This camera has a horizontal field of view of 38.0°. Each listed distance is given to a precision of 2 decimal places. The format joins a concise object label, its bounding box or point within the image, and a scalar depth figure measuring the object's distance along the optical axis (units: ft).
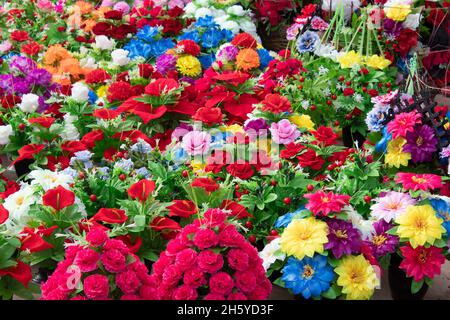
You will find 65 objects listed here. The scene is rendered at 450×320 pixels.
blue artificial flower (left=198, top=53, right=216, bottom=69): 11.24
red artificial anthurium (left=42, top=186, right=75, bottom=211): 6.09
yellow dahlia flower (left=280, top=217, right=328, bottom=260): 5.56
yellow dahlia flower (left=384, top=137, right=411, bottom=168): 7.17
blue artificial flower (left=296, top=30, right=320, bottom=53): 10.52
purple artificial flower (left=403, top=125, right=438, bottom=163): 7.04
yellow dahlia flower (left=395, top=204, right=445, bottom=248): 5.98
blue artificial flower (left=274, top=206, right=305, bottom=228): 6.11
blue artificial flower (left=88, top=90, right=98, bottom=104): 9.63
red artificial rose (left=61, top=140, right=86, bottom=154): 8.04
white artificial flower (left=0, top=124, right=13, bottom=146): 8.41
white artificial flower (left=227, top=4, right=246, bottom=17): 12.85
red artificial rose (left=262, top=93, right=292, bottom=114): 8.06
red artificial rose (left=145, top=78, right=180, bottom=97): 8.63
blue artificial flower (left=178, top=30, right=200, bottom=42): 11.77
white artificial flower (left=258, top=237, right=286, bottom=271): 5.87
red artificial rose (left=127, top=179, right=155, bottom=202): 6.15
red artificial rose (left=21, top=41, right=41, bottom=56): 11.63
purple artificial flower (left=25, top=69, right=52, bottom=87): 9.80
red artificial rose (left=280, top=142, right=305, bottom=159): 7.41
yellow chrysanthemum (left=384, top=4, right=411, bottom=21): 10.38
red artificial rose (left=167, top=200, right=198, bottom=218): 6.22
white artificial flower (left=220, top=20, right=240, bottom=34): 12.59
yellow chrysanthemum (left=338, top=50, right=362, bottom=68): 9.84
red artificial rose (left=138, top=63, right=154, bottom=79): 9.71
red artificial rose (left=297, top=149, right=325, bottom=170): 7.39
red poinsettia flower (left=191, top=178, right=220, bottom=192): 6.22
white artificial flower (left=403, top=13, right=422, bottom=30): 10.44
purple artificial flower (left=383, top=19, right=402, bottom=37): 10.48
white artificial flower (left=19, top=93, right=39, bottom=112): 8.75
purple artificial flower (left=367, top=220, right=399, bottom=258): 6.27
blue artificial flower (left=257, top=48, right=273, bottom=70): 11.17
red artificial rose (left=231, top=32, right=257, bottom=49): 10.83
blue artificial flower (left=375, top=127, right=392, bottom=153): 7.50
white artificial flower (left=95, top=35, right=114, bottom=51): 11.90
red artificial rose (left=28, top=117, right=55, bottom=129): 8.07
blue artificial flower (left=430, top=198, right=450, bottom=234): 6.23
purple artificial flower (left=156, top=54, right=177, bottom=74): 10.37
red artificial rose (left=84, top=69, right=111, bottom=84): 10.28
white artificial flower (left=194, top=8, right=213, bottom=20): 12.96
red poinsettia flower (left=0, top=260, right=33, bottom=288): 5.51
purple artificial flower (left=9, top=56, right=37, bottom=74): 9.83
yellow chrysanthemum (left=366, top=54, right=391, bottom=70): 9.92
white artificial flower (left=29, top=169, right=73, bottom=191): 6.72
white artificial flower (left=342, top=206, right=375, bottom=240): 5.75
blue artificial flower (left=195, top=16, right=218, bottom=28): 11.87
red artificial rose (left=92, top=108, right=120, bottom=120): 8.43
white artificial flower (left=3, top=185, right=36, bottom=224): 6.40
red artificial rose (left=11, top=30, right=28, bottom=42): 12.80
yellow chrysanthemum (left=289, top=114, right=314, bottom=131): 8.47
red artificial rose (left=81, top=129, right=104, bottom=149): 8.00
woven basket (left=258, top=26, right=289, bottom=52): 14.16
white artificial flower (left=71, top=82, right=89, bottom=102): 8.88
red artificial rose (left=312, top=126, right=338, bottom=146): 7.60
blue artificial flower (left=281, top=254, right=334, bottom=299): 5.63
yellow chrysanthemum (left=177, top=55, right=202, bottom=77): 10.56
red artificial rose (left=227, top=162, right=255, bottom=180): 7.06
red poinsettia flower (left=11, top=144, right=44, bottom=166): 8.04
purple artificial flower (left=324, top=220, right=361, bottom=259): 5.62
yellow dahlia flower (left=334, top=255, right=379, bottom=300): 5.59
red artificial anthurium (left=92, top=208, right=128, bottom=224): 6.06
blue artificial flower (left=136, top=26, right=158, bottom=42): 11.70
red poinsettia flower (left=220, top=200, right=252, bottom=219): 6.35
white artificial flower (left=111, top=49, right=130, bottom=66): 10.56
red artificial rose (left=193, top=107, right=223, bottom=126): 8.05
